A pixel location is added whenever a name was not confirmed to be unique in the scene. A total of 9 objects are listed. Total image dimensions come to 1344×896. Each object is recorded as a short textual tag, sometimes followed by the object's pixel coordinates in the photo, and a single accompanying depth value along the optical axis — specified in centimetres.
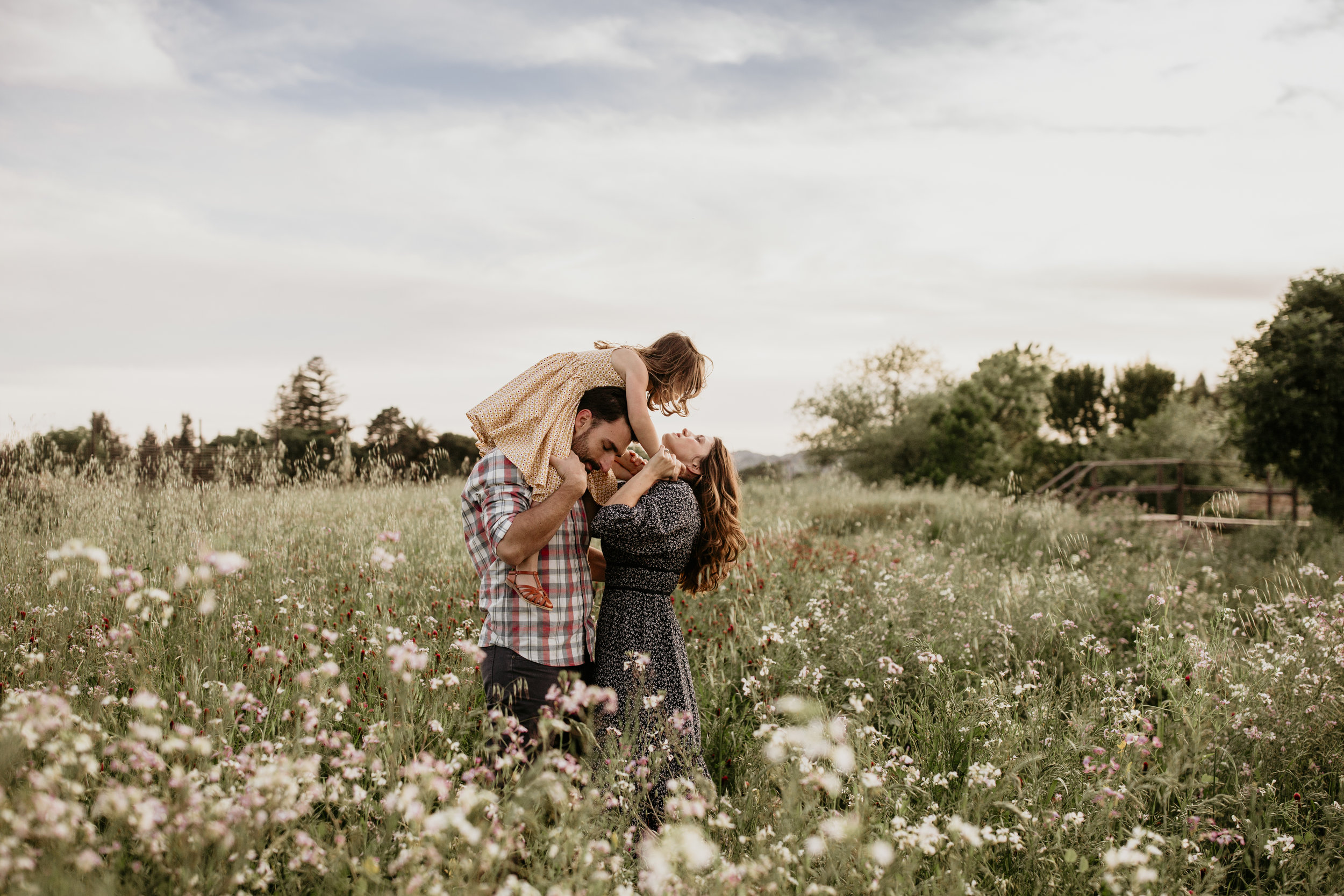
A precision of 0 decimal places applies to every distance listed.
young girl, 286
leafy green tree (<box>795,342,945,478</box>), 4003
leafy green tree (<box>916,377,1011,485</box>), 3147
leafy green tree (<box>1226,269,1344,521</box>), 1292
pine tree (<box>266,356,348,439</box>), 2859
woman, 290
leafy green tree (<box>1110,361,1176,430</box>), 4509
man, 266
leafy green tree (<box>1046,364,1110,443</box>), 4688
